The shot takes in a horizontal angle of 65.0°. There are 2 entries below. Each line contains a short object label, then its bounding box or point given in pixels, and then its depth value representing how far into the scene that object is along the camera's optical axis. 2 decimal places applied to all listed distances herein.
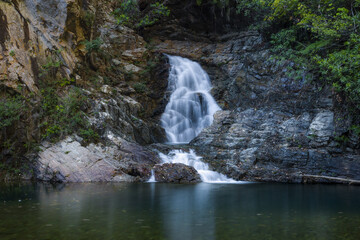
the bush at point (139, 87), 17.09
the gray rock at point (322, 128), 12.24
